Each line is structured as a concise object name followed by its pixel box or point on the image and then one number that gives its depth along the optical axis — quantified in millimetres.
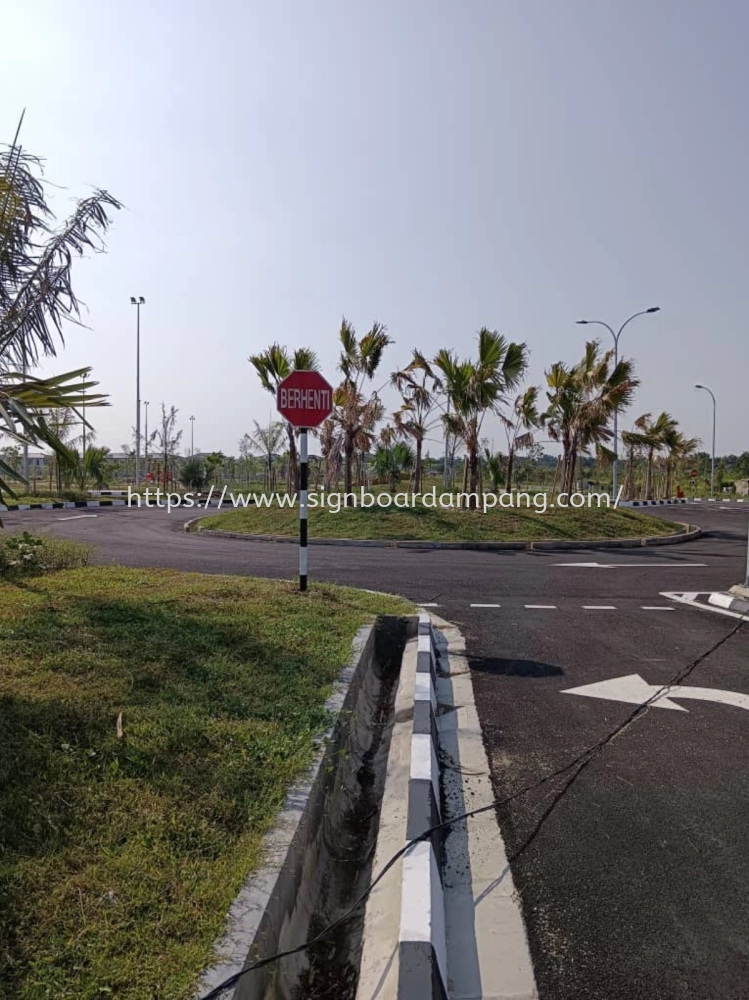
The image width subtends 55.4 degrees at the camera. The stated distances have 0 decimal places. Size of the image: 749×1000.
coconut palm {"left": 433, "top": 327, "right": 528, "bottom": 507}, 20031
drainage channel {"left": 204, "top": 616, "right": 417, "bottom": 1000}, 2441
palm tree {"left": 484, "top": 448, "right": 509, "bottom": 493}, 32500
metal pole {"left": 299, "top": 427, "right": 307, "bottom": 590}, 8109
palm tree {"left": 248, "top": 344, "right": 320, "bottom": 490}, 21141
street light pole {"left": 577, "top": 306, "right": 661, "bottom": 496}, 25939
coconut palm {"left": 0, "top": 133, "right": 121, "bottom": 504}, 4648
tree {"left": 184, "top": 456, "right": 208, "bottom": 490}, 40062
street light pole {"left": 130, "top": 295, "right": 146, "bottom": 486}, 42594
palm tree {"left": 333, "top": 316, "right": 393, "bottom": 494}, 20172
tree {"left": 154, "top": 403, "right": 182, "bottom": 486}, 44703
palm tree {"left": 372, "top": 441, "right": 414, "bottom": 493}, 38031
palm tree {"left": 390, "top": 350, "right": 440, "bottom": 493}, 21688
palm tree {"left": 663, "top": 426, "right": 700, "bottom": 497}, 38500
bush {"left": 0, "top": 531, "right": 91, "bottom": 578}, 8562
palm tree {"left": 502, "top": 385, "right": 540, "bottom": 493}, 27359
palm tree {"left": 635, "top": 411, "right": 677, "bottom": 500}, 37469
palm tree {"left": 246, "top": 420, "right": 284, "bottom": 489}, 45469
